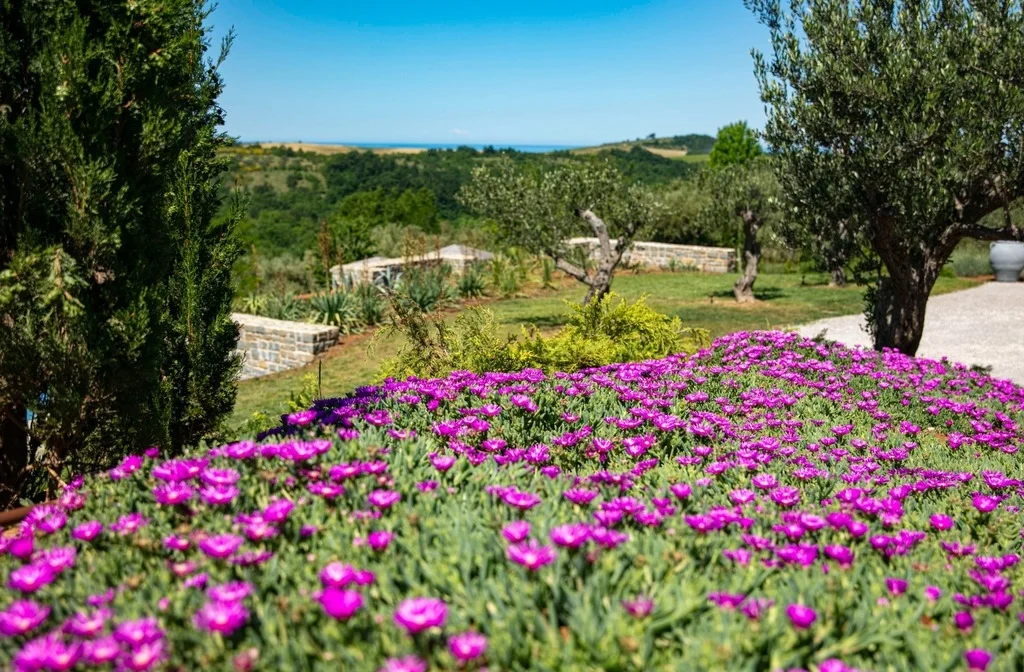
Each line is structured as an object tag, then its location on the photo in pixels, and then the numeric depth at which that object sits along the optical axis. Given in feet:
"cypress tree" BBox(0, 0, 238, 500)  10.92
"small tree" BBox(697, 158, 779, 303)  56.44
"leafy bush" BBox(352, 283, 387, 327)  49.16
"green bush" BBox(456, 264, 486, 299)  59.98
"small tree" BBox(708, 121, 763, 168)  140.05
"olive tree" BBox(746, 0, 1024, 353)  21.42
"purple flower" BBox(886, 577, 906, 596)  6.75
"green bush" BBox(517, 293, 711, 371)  25.79
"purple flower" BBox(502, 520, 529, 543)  6.56
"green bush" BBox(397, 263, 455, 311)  49.85
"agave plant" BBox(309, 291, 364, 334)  47.80
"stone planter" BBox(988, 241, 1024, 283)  66.14
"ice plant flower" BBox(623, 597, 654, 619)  5.79
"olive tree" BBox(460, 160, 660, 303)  45.83
